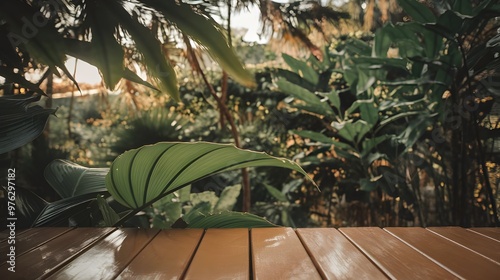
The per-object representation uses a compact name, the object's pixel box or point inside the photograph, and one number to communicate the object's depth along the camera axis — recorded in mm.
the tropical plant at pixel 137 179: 815
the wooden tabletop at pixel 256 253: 716
